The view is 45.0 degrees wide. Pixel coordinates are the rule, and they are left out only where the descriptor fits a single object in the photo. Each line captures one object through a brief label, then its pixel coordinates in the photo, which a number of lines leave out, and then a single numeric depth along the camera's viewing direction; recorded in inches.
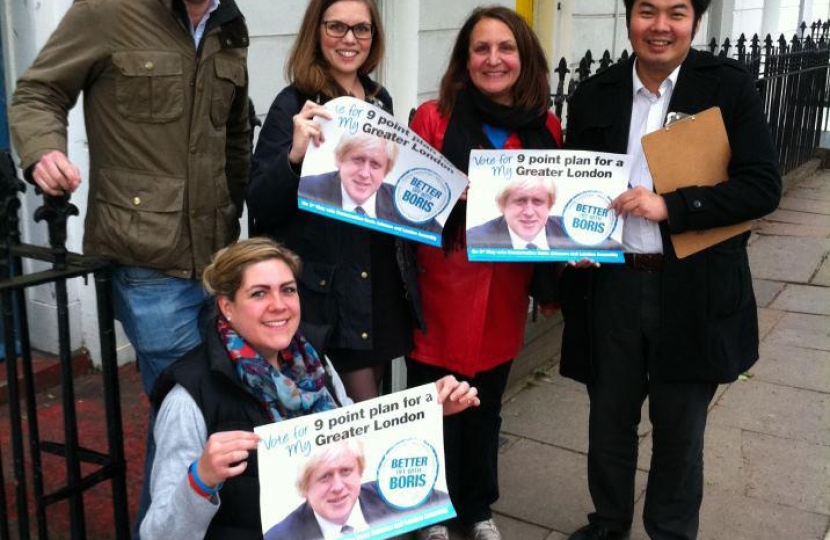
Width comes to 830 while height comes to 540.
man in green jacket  112.3
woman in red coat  127.3
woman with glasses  119.1
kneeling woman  92.7
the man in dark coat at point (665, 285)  119.1
